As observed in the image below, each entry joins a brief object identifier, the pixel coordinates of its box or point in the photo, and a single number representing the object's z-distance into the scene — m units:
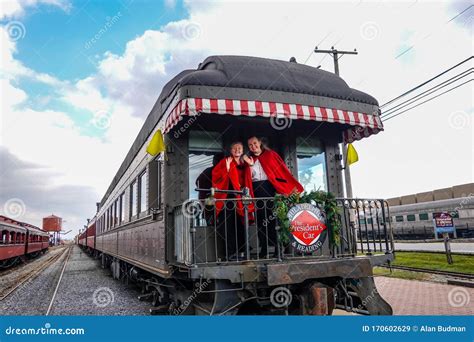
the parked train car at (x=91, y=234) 23.34
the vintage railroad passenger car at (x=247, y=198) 4.14
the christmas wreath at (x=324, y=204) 4.37
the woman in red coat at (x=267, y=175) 5.08
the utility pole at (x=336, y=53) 16.23
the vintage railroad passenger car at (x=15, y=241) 18.48
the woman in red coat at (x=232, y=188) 4.68
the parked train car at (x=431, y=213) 26.33
